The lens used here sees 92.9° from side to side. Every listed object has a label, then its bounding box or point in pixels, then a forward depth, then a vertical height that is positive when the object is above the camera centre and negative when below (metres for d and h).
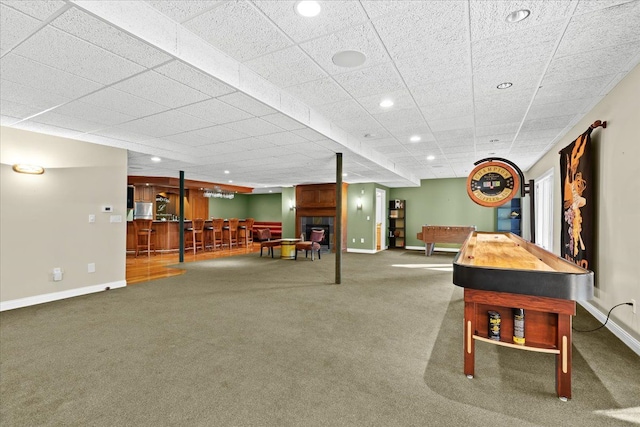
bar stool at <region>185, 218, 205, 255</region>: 9.74 -0.59
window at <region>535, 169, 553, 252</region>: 6.37 +0.14
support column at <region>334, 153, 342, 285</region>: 5.60 -0.01
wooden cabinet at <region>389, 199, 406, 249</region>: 11.58 -0.33
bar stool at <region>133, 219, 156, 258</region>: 8.81 -0.55
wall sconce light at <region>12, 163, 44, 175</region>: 4.12 +0.63
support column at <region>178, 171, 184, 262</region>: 7.93 -0.17
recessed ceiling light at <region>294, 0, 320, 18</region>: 1.97 +1.37
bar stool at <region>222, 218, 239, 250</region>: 11.06 -0.70
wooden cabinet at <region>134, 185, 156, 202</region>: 10.85 +0.77
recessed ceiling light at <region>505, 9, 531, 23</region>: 2.05 +1.37
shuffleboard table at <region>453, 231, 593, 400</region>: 1.99 -0.60
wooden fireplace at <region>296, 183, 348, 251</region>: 10.59 +0.16
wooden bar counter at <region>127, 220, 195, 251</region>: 9.72 -0.65
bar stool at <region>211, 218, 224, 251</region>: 10.46 -0.64
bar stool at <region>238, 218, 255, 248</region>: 11.62 -0.66
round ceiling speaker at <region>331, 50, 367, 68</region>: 2.57 +1.37
